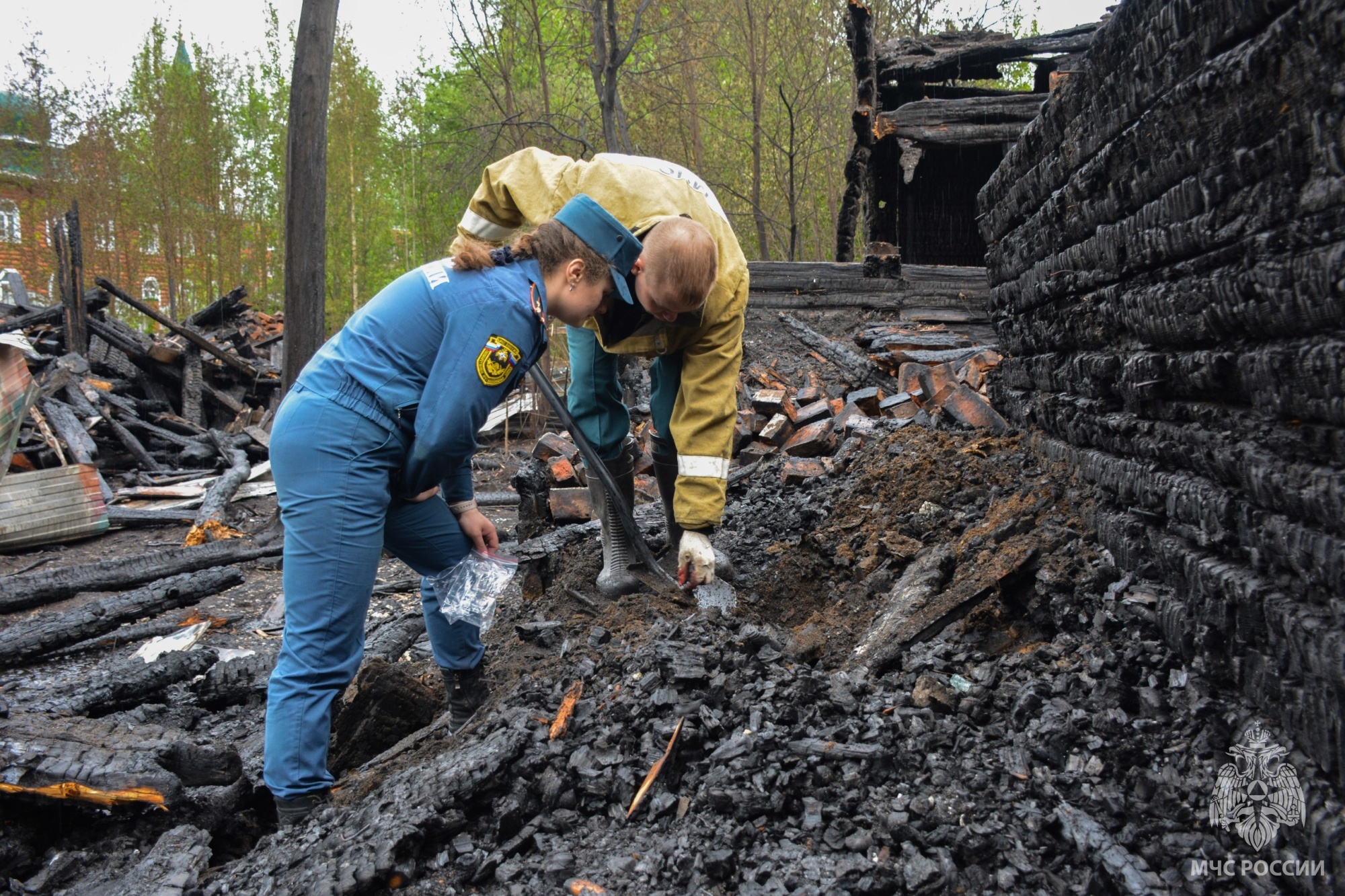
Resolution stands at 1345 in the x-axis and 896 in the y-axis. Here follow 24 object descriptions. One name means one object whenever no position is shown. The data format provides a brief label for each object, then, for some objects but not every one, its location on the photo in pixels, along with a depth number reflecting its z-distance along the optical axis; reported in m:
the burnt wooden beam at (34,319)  11.22
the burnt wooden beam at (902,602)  2.66
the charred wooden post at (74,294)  11.09
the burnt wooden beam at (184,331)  11.19
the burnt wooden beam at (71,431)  8.30
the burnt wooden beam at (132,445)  9.48
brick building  17.41
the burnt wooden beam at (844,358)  7.59
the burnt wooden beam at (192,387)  11.23
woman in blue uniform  2.42
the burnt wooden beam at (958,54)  9.20
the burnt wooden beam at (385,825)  1.95
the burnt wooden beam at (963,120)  9.12
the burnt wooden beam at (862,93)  9.95
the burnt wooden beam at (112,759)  2.47
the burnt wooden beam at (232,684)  3.68
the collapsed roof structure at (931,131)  9.16
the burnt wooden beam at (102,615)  4.13
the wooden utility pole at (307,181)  6.82
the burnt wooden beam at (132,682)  3.43
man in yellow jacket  3.01
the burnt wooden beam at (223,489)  7.31
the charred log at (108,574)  5.11
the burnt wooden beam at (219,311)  14.34
